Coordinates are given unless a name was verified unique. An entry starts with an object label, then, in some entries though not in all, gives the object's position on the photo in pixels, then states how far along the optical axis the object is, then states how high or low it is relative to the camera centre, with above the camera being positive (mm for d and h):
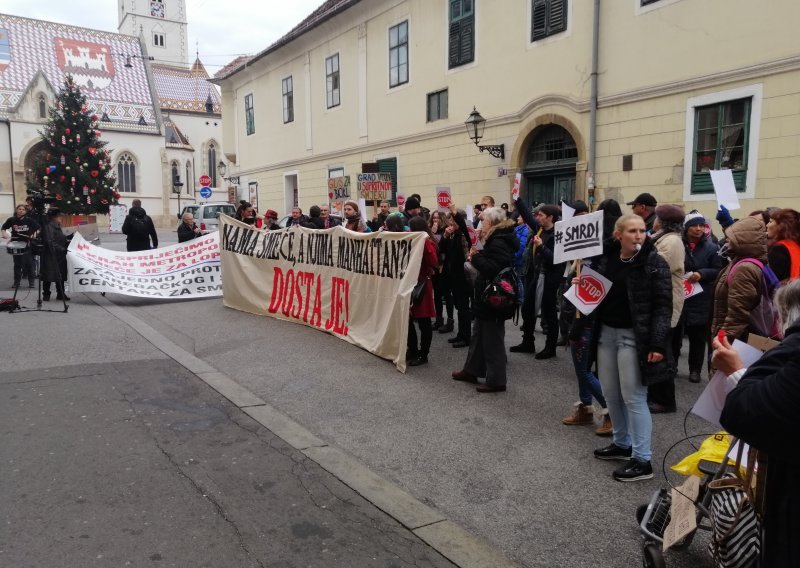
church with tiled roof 51312 +9348
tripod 10546 -581
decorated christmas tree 44500 +3734
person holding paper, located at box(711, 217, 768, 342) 4266 -440
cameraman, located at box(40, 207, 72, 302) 11053 -742
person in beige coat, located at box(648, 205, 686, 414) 5316 -381
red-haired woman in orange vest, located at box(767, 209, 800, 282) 4461 -245
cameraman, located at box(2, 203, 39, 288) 12338 -382
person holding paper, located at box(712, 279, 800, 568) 1729 -611
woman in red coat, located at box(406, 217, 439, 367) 6965 -1105
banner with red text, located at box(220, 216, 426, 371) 7129 -916
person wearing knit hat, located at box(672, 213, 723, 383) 6465 -812
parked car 26656 -22
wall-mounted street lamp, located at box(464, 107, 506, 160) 15367 +2041
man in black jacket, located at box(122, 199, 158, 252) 13102 -337
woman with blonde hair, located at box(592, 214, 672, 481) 3947 -771
